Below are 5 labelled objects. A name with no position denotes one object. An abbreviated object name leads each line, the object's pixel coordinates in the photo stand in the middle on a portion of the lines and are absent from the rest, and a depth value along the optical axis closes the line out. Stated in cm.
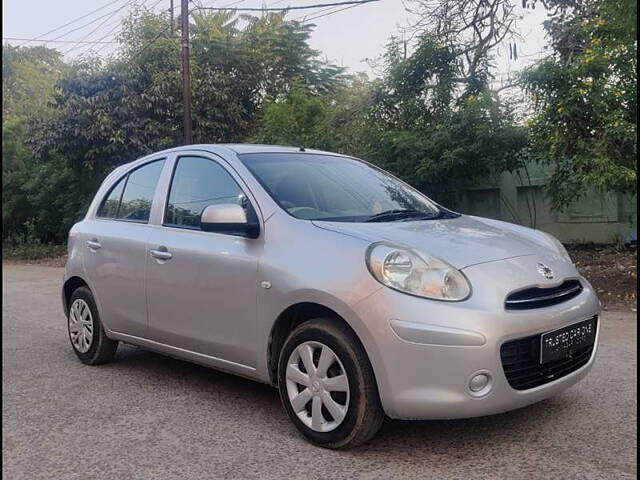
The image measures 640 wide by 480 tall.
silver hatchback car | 324
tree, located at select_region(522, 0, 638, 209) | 816
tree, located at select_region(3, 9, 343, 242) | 1681
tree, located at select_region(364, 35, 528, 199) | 1168
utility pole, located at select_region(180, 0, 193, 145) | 1446
